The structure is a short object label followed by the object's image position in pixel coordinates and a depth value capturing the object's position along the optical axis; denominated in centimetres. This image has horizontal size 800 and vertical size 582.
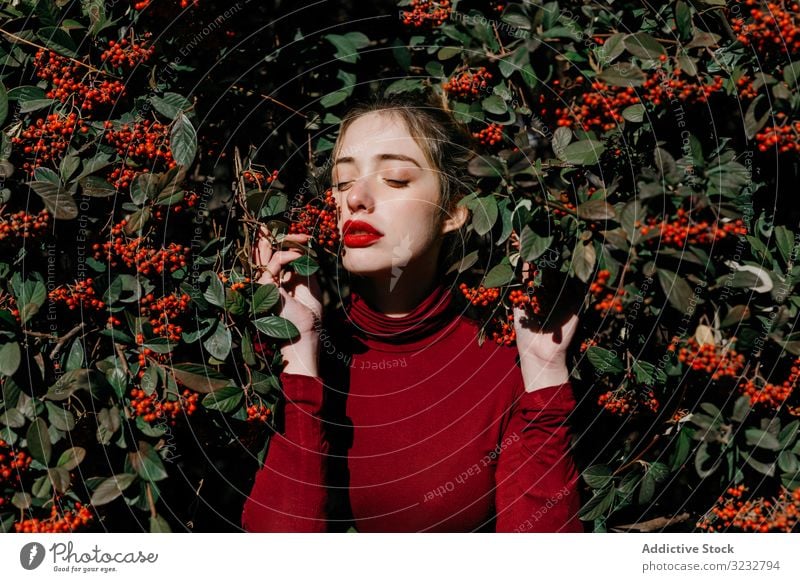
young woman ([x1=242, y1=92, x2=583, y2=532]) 114
